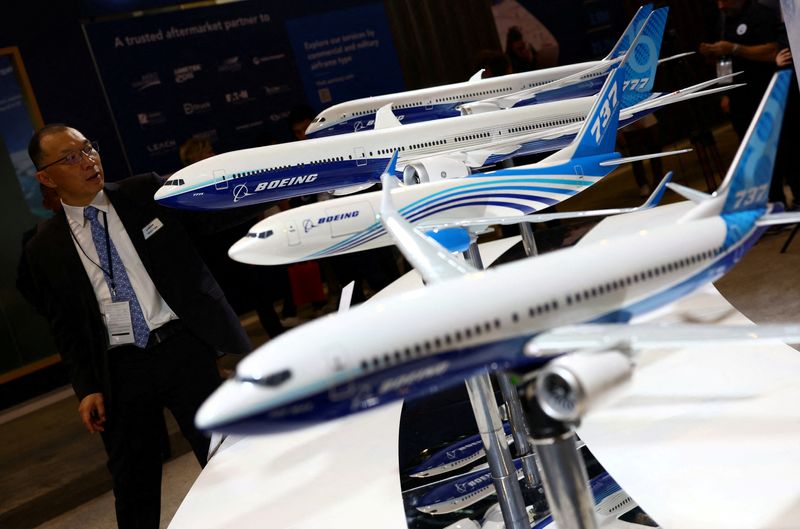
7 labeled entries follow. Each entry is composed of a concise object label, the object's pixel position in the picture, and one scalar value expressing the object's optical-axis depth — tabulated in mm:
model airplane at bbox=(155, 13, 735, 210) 4309
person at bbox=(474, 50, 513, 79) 6656
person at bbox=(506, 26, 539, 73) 8446
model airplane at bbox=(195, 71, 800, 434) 2328
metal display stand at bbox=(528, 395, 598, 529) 2418
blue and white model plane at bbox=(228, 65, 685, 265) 3660
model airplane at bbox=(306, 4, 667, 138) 5188
